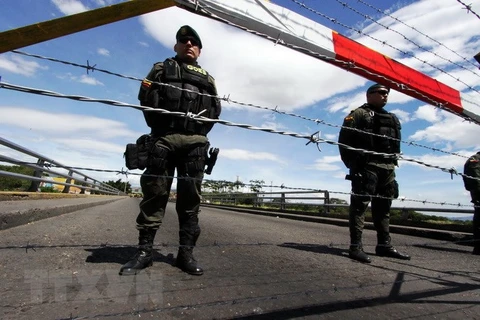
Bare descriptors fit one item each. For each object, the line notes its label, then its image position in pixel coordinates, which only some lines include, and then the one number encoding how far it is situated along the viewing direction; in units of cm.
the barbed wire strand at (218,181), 210
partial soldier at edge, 448
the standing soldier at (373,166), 364
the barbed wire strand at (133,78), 192
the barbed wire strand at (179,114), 134
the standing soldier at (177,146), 247
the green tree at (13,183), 758
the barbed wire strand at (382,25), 315
